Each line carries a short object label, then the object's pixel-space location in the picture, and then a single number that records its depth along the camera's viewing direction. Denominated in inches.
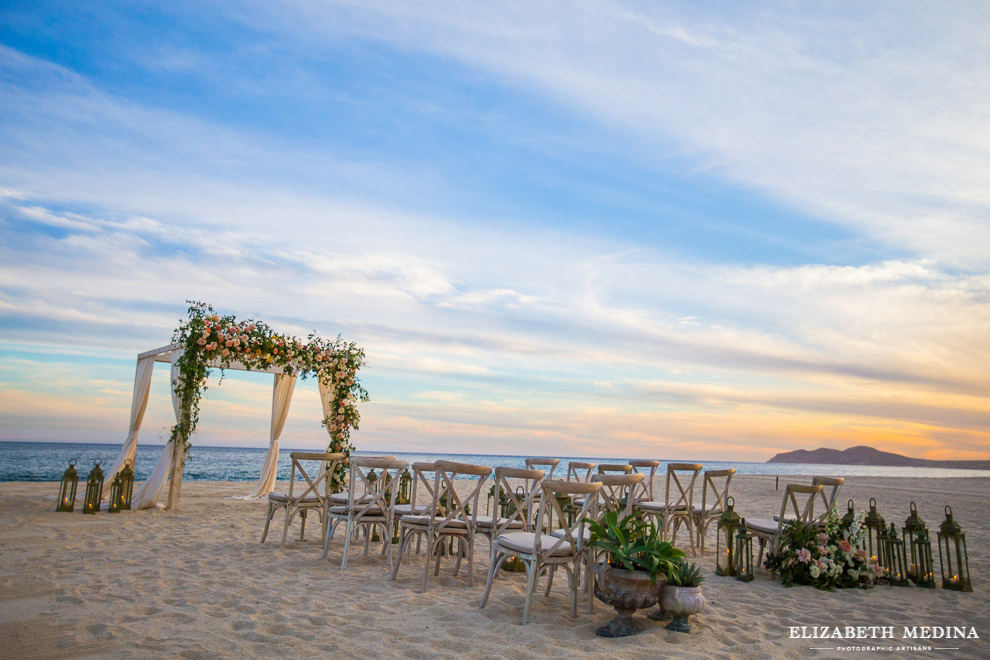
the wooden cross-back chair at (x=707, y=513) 252.9
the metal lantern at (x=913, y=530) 206.6
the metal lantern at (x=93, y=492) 335.0
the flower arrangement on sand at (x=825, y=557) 202.7
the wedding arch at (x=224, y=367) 359.9
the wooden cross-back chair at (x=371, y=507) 214.8
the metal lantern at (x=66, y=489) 332.2
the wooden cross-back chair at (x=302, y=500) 242.1
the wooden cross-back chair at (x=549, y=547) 155.6
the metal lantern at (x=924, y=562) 204.5
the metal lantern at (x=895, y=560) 209.6
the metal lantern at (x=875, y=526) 214.0
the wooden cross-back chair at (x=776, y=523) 206.2
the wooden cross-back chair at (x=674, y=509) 256.7
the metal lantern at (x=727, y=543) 216.0
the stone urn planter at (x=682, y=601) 143.9
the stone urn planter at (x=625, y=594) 143.0
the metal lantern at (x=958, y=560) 199.5
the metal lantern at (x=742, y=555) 211.0
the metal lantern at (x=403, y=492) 295.1
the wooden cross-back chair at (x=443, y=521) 186.4
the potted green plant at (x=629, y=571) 143.2
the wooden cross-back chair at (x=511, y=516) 177.2
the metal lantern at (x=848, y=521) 213.8
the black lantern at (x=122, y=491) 341.7
